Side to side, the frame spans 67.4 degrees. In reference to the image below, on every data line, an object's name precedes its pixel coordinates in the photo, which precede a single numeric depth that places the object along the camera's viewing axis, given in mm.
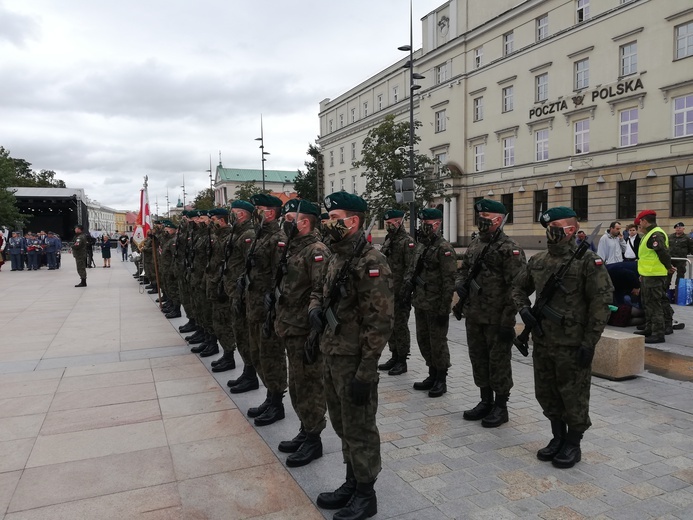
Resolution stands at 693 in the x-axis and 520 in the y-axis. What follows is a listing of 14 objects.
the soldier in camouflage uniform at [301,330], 4215
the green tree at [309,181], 73000
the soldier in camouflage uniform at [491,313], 4949
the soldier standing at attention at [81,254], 17812
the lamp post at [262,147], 39247
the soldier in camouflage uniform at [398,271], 6793
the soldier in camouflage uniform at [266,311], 5008
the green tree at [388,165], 24656
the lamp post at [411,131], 18088
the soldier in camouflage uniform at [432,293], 5809
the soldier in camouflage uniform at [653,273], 8242
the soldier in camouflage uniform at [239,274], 5926
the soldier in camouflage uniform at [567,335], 3949
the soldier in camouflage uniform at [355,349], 3295
